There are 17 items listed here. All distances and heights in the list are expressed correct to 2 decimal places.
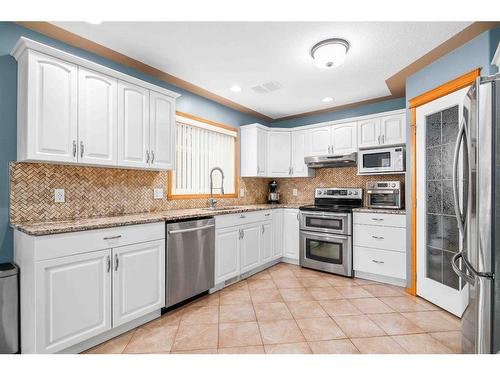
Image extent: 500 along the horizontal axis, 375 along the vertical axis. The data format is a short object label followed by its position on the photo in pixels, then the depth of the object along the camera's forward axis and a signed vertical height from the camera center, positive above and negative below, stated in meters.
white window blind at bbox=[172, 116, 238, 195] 3.41 +0.47
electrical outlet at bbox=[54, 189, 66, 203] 2.22 -0.07
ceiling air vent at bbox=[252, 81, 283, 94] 3.31 +1.34
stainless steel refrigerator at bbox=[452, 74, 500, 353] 1.35 -0.12
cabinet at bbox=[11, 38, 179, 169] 1.91 +0.64
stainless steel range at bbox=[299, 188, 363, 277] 3.52 -0.66
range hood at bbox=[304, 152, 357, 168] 3.81 +0.42
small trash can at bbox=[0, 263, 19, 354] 1.72 -0.84
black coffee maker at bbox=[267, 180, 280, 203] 4.78 -0.12
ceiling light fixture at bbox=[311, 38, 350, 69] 2.30 +1.25
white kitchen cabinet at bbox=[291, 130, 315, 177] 4.38 +0.58
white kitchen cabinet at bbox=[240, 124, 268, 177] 4.23 +0.62
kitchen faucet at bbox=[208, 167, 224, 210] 3.52 -0.18
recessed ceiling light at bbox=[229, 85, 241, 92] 3.37 +1.33
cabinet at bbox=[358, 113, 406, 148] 3.46 +0.80
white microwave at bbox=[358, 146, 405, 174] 3.41 +0.38
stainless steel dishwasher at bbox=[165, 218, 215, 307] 2.47 -0.74
